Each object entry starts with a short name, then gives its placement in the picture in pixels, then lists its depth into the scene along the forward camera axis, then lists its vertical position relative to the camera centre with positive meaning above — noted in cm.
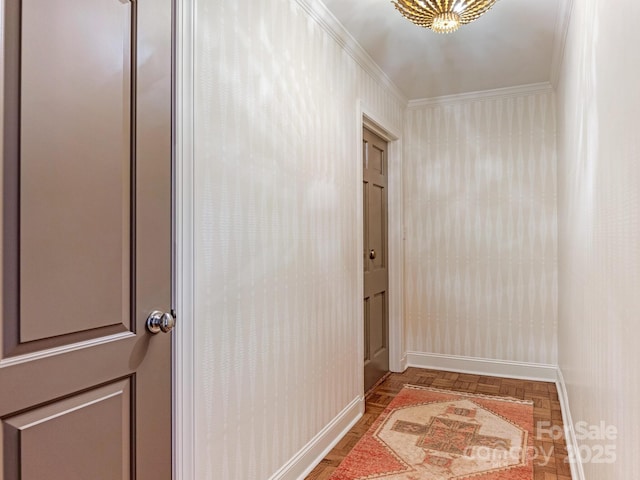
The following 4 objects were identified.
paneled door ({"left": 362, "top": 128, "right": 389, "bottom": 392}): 350 -13
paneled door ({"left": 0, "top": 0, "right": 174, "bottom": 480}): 103 +2
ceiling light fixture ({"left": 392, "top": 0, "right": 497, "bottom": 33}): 201 +109
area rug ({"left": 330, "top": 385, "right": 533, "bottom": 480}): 231 -117
